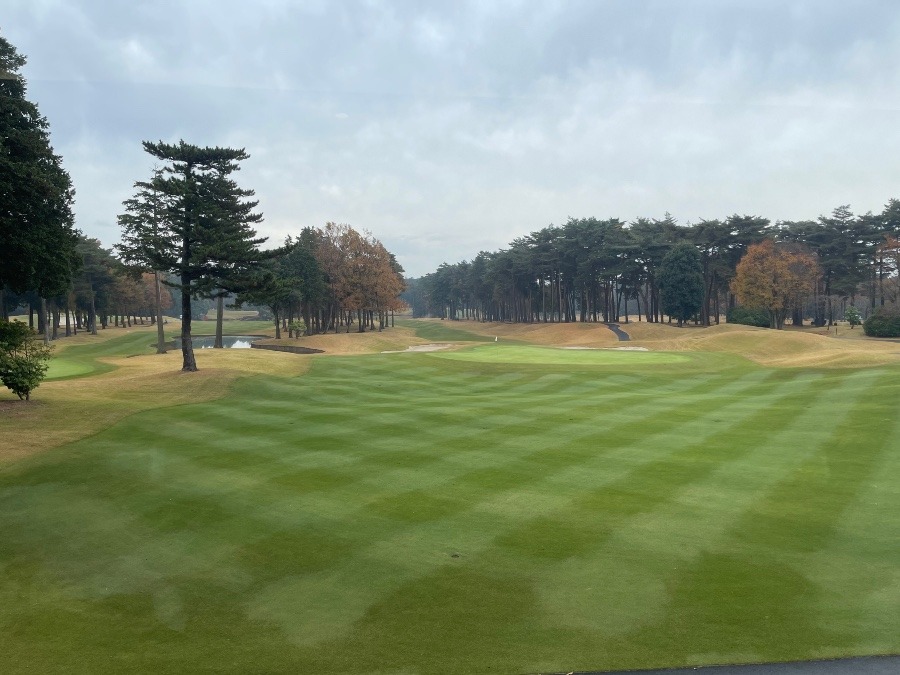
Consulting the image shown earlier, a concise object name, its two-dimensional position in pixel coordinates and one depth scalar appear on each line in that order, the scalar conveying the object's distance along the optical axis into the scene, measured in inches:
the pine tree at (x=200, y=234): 1230.3
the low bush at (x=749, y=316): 2982.3
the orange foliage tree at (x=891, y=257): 2605.8
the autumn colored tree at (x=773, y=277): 2731.3
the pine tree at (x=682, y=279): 3107.8
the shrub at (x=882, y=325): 2312.1
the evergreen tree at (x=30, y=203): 767.7
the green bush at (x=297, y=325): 3113.4
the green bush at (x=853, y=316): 2711.6
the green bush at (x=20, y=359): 799.7
